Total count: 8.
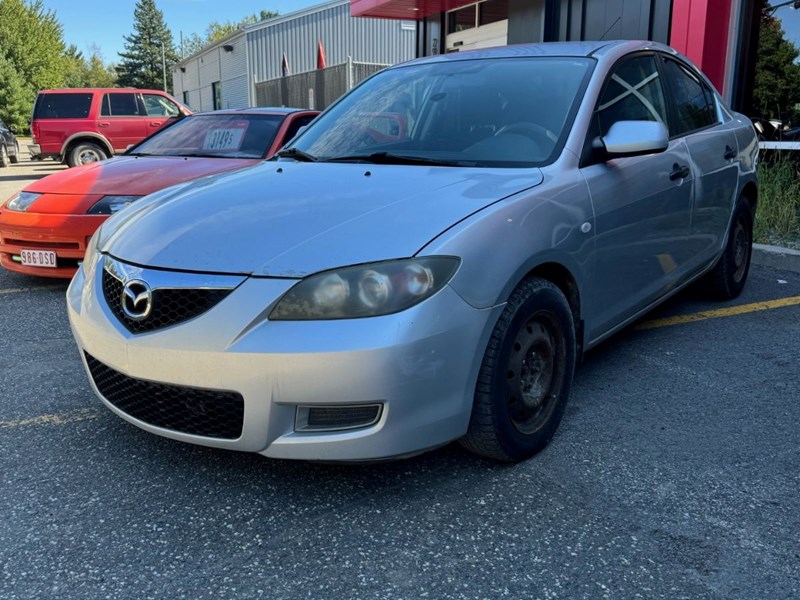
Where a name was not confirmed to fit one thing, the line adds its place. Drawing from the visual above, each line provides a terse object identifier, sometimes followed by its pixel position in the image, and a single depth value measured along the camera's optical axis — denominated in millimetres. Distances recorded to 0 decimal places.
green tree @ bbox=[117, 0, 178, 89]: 81188
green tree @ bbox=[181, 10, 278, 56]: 98938
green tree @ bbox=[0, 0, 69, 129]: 35375
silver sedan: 2223
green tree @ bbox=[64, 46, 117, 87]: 69738
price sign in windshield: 6254
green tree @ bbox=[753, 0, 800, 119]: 8750
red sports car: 5264
